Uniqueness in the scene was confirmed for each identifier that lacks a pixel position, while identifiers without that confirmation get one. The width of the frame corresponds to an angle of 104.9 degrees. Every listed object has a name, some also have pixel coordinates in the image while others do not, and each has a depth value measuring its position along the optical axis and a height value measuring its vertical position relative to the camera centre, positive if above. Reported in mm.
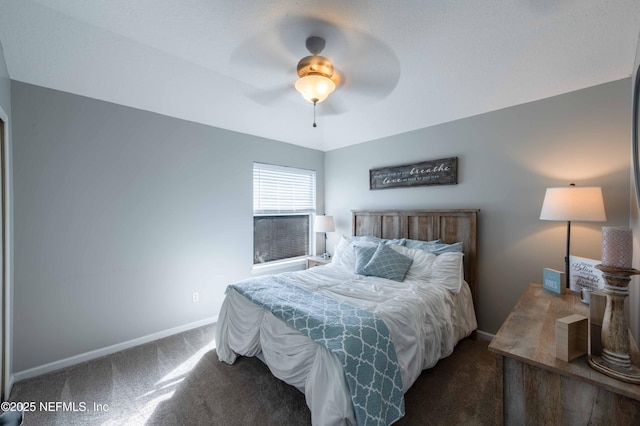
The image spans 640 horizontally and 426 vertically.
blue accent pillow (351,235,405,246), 3121 -393
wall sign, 2938 +478
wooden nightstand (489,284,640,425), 943 -741
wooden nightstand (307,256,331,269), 3694 -776
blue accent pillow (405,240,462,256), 2674 -406
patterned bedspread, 1338 -797
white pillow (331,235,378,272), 3109 -574
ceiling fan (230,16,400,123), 1827 +1292
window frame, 3670 +29
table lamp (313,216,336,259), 3928 -224
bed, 1391 -766
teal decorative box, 1920 -557
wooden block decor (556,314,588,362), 1055 -551
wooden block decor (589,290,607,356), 1068 -480
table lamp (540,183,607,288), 1864 +58
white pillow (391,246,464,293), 2395 -605
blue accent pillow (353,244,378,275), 2846 -539
